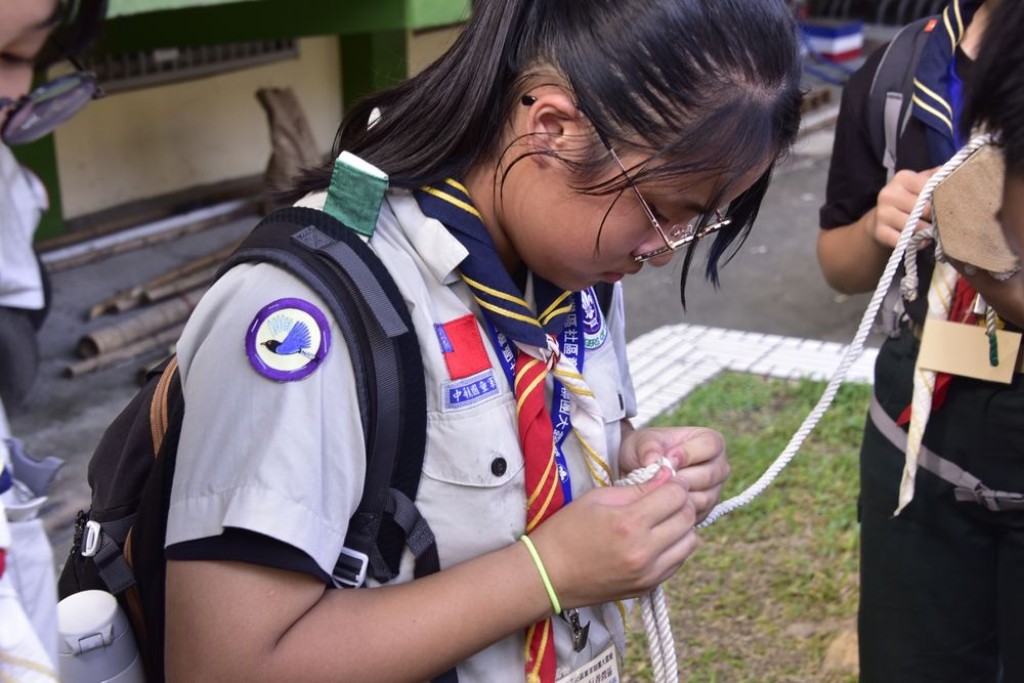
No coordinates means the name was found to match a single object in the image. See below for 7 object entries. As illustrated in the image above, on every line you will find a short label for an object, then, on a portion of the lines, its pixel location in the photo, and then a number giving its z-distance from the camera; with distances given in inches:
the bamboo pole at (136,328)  195.2
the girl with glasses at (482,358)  47.7
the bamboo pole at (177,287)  210.8
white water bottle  53.4
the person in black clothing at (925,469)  77.4
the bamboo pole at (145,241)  224.2
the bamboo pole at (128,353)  191.2
